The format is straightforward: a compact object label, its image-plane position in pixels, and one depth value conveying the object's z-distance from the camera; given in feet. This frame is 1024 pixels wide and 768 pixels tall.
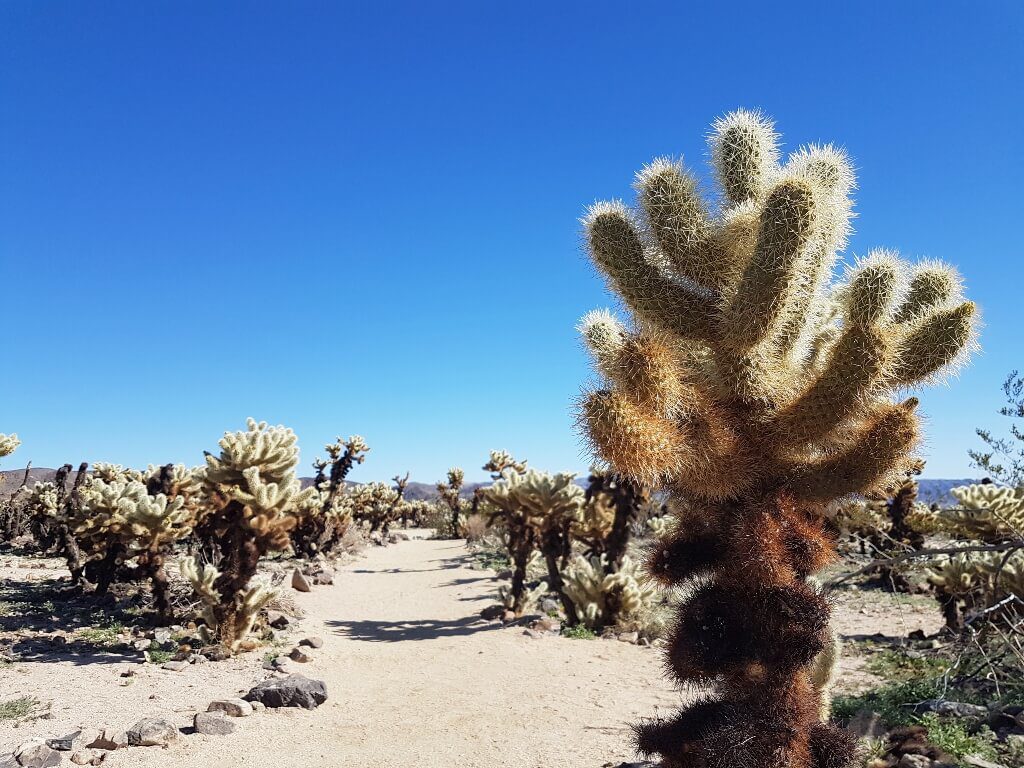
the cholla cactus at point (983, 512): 26.82
